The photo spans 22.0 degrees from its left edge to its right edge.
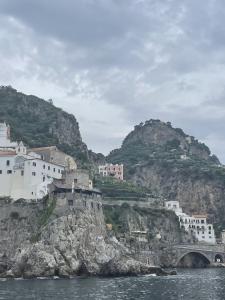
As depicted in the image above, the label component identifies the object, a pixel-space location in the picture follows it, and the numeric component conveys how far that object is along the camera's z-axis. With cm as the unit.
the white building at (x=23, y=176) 9631
